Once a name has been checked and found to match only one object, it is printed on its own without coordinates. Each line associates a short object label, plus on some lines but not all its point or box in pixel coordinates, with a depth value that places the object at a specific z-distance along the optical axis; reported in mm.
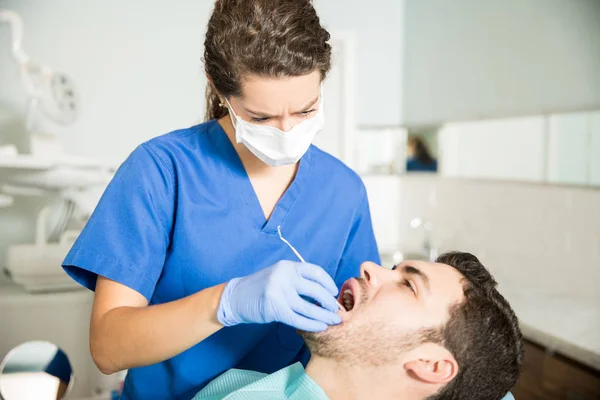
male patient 1195
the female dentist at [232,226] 1024
